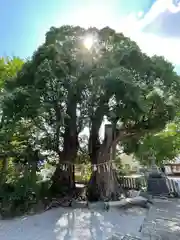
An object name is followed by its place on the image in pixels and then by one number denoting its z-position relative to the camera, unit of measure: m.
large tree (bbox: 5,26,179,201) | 4.68
